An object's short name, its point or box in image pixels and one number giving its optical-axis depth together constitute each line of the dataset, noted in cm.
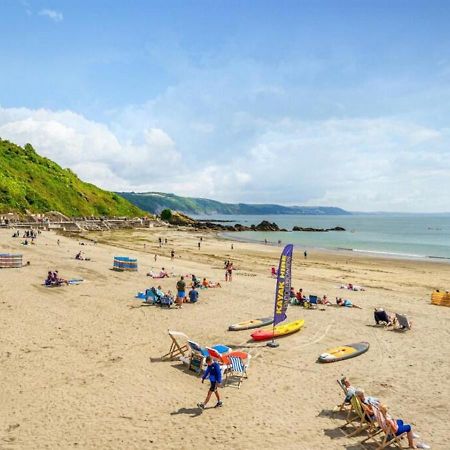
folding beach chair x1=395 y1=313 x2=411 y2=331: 1794
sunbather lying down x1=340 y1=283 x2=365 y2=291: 2842
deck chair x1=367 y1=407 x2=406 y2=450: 857
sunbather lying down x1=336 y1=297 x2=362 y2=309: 2239
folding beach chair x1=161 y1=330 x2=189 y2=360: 1377
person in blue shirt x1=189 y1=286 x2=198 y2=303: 2159
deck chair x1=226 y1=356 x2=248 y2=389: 1236
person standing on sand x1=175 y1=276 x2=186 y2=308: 2096
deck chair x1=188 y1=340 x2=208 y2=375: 1265
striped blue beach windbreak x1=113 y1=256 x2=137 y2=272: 3047
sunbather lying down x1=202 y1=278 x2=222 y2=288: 2586
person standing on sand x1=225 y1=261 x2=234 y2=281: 2900
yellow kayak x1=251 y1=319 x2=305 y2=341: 1586
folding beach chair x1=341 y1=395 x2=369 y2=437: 934
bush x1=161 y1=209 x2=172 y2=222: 11425
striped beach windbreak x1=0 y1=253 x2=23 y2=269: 2869
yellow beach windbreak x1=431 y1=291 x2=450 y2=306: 2420
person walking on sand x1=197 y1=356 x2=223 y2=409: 1023
